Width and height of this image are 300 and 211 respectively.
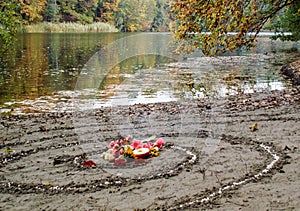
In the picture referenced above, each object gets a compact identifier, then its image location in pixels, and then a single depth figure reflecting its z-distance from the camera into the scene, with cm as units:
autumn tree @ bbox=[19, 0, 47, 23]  6675
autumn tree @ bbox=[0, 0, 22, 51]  1230
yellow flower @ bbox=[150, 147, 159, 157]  615
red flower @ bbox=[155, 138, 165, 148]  657
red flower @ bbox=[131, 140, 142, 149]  625
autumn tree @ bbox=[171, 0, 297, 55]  940
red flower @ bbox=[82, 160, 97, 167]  588
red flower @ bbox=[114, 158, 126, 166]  582
